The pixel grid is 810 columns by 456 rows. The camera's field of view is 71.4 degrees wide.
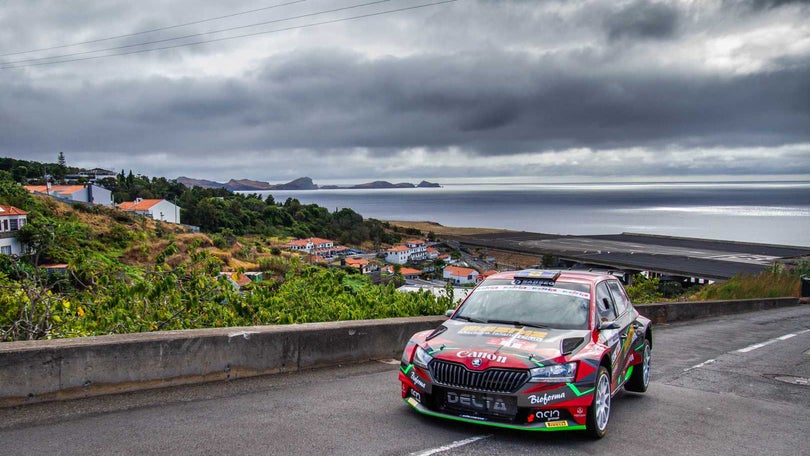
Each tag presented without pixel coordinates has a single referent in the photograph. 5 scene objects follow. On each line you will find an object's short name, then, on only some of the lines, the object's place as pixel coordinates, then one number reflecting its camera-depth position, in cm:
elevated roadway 6262
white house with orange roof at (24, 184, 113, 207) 8519
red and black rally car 498
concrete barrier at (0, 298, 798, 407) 546
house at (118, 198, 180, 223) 8675
